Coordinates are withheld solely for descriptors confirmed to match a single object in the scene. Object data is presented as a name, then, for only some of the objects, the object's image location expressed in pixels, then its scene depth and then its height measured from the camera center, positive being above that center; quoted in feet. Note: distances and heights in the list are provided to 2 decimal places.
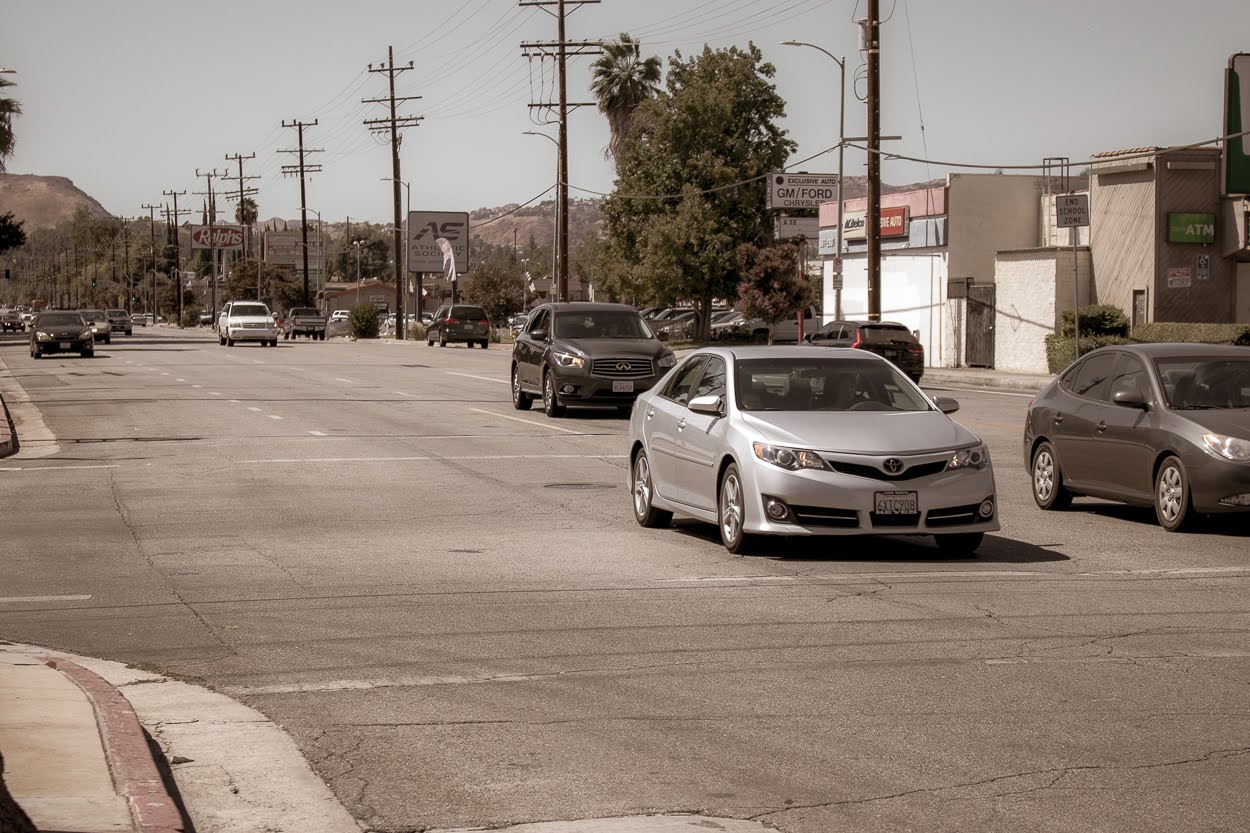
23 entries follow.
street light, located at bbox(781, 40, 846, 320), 174.60 +15.60
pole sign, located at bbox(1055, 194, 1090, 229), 115.14 +6.28
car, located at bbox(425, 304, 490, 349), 239.91 -2.84
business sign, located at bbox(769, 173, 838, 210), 222.07 +15.43
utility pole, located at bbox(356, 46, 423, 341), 278.87 +27.86
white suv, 229.45 -2.34
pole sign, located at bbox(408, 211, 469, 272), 355.36 +14.22
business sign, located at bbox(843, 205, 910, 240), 186.80 +9.43
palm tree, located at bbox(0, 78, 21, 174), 250.98 +28.63
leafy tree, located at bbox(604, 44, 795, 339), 224.94 +18.07
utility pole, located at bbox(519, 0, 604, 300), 202.28 +24.85
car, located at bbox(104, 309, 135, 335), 327.47 -2.79
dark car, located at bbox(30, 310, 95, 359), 184.96 -2.91
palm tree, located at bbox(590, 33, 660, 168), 293.43 +40.00
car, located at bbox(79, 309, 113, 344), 253.44 -2.91
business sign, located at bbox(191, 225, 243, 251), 534.16 +23.37
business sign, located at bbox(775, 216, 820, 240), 222.52 +10.28
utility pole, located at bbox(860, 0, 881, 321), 139.13 +12.85
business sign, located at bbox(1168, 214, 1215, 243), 145.38 +6.52
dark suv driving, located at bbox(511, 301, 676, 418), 86.58 -2.77
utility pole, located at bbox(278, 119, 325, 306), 346.54 +29.00
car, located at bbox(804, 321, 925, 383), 129.08 -3.13
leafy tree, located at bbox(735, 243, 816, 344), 204.95 +1.95
